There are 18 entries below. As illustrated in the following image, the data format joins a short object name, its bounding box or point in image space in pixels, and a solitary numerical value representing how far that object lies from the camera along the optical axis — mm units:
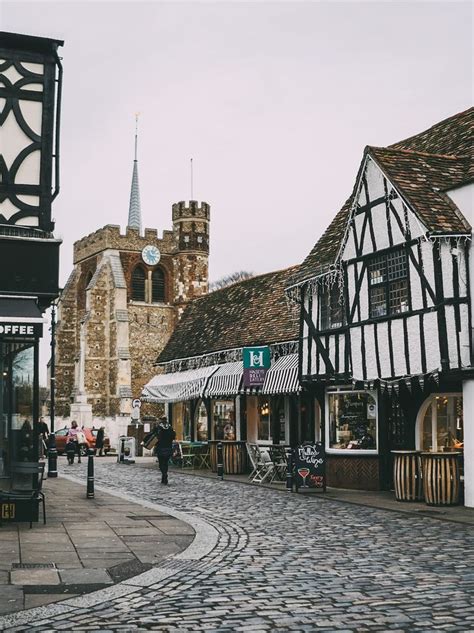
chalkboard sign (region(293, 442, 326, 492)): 17969
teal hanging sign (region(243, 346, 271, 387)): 23312
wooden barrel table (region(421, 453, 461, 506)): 15281
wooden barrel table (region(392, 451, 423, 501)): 16047
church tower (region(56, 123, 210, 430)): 56125
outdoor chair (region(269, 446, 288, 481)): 20469
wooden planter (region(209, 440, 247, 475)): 23953
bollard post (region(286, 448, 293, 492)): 18406
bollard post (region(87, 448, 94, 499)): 16492
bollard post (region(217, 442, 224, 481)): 22459
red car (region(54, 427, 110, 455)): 38719
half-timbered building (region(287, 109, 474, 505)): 15695
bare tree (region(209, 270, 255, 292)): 74688
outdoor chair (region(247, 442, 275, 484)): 20484
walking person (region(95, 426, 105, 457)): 39359
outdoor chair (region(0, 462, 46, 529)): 12227
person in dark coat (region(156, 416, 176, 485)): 20891
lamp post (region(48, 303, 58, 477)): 22984
